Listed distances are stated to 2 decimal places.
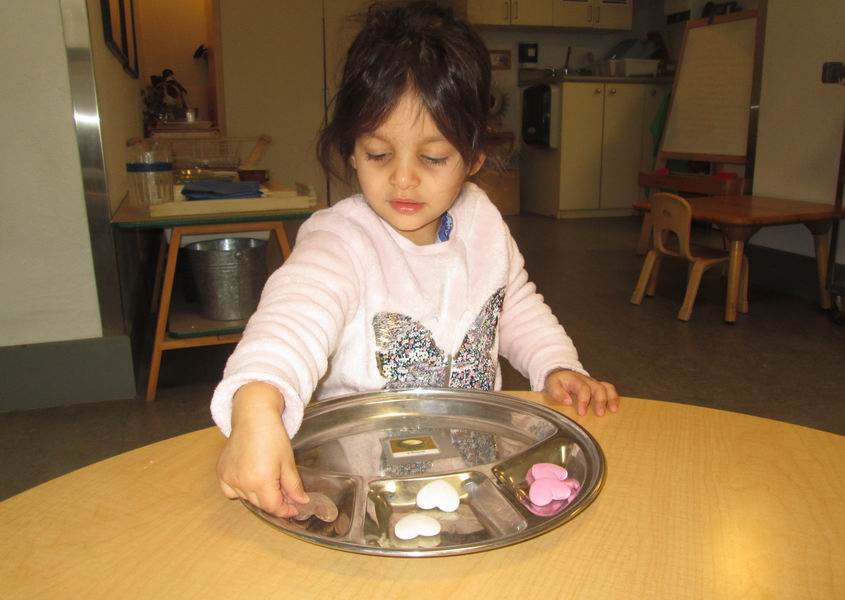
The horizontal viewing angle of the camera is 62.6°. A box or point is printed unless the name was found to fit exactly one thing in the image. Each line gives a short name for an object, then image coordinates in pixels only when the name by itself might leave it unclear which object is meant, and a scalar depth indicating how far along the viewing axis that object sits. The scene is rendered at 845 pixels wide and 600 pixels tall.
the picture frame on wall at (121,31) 2.39
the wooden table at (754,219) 2.81
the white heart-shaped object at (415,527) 0.49
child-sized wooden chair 2.94
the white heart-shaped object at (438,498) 0.53
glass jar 2.20
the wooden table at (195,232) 1.98
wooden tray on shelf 1.97
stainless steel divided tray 0.50
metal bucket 2.13
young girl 0.80
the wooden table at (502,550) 0.41
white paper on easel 3.84
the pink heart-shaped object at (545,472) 0.57
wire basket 3.36
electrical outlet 2.81
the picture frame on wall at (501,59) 6.14
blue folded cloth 2.08
